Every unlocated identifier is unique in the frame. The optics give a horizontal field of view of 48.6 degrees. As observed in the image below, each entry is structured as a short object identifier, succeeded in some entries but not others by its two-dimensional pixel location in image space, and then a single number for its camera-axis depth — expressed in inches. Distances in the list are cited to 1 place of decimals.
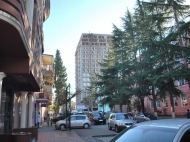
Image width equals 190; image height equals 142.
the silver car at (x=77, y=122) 913.6
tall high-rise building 5202.3
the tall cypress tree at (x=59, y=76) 2610.7
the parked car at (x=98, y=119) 1176.7
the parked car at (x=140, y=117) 965.9
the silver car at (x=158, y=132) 127.3
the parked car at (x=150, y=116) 962.7
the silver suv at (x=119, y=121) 708.7
